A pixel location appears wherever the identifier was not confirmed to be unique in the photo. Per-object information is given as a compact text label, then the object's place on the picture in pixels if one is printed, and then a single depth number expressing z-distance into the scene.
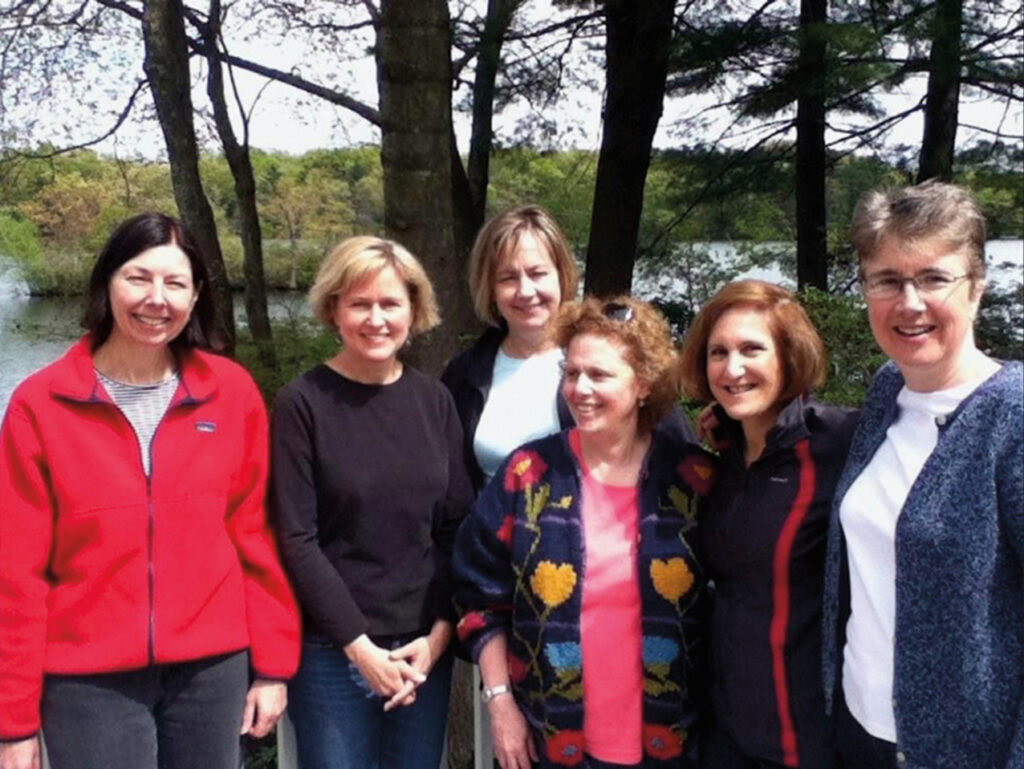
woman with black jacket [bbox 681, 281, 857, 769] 1.96
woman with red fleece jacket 2.04
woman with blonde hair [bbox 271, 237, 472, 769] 2.27
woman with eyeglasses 1.61
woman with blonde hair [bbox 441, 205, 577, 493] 2.53
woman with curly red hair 2.09
